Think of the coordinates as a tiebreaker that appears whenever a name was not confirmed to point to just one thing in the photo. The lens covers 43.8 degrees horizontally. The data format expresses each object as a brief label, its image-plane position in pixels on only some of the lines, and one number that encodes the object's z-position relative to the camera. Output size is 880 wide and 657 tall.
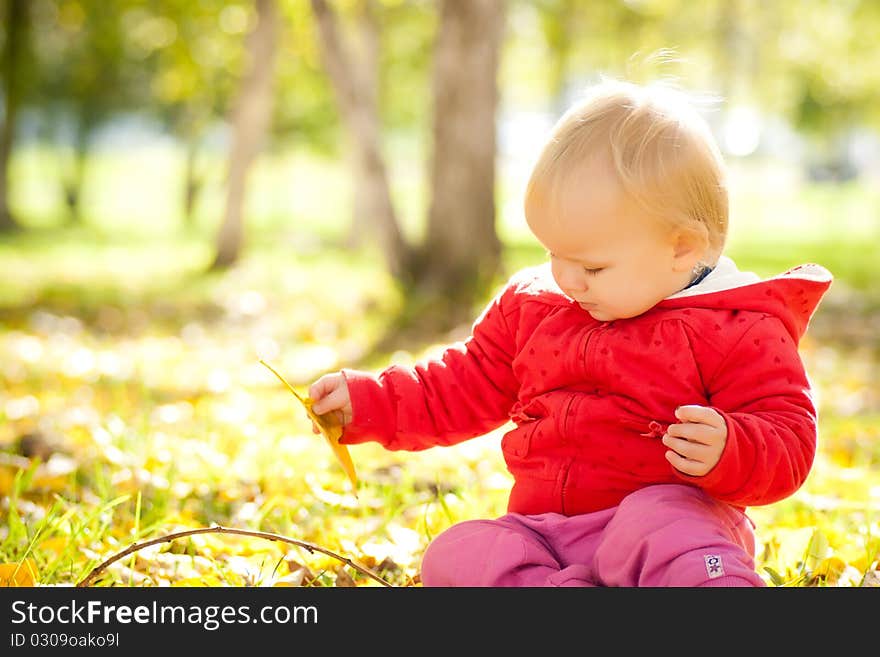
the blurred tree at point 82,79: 21.72
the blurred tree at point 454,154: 7.95
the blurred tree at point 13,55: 18.00
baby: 2.00
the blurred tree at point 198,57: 15.12
